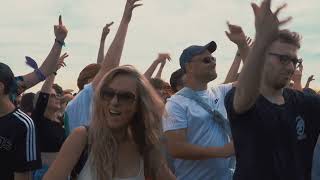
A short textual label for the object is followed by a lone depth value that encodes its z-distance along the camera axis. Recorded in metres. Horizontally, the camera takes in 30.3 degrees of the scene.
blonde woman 3.02
